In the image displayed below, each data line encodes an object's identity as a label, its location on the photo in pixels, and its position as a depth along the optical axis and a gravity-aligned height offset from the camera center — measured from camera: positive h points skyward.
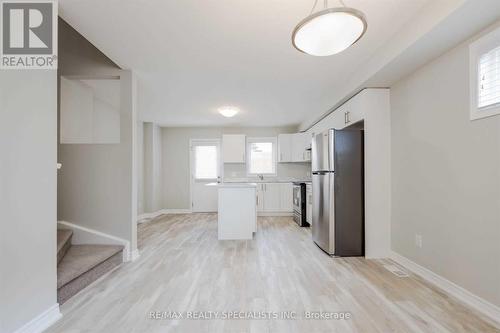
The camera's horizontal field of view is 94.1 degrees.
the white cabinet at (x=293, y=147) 6.42 +0.57
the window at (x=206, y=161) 7.04 +0.20
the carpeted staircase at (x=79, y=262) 2.17 -1.01
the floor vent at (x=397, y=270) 2.69 -1.24
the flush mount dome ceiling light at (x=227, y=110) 4.60 +1.14
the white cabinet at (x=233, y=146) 6.72 +0.63
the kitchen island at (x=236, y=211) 4.22 -0.80
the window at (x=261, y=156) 7.07 +0.35
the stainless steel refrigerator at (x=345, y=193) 3.27 -0.36
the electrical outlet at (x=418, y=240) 2.66 -0.85
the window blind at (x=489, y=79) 1.84 +0.72
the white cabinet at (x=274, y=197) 6.49 -0.83
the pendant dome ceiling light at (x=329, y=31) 1.39 +0.89
